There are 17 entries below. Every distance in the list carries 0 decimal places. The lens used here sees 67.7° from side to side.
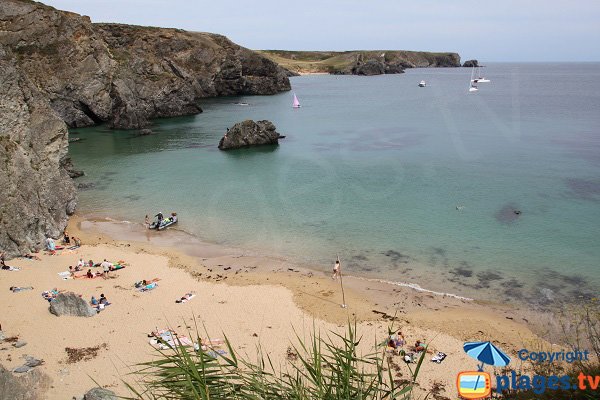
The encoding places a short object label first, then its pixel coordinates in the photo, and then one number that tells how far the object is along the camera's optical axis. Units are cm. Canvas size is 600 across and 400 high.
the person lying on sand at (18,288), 2579
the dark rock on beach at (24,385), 1512
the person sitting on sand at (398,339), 2139
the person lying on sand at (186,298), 2547
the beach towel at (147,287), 2687
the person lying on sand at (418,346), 2056
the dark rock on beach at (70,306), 2320
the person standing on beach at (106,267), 2918
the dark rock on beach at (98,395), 1528
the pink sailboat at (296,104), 11393
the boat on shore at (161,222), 3828
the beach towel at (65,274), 2831
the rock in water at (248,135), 6912
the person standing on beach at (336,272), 2869
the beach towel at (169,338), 2089
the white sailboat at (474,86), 15048
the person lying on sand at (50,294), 2501
